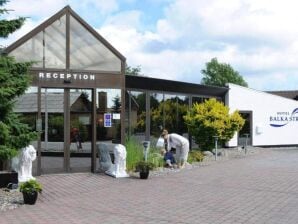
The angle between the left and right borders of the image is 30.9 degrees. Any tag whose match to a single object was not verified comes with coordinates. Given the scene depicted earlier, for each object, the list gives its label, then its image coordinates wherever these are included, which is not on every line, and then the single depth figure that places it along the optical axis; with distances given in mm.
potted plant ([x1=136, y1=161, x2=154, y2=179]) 15836
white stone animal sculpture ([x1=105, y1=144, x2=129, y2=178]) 16469
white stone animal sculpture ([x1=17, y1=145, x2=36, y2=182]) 14578
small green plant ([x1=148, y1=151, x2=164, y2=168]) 19016
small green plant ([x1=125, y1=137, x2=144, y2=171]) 17945
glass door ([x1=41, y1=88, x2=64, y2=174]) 16703
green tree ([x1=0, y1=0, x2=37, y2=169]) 11219
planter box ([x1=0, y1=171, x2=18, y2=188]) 13383
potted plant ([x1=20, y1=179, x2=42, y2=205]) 11320
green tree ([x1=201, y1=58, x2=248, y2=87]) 81312
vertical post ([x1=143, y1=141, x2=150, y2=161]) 18278
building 16500
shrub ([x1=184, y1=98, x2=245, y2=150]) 24359
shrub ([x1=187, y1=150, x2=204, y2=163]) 21978
